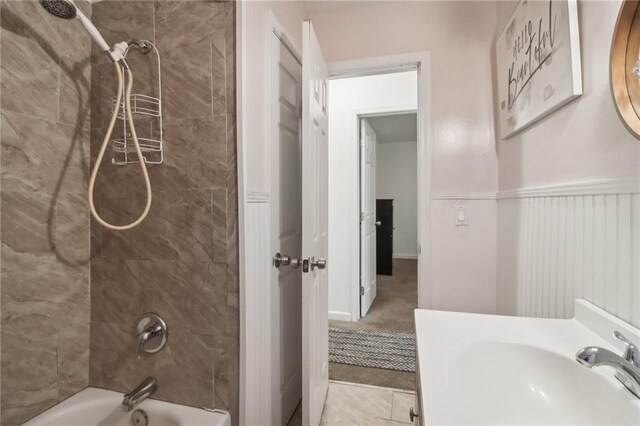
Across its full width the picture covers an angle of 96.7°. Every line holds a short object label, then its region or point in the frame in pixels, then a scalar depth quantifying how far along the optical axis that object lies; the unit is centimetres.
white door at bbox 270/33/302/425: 142
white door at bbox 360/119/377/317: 293
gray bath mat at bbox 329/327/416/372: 218
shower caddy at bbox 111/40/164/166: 117
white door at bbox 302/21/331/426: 131
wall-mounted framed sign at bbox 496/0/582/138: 93
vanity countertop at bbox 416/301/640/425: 57
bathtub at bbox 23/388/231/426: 110
